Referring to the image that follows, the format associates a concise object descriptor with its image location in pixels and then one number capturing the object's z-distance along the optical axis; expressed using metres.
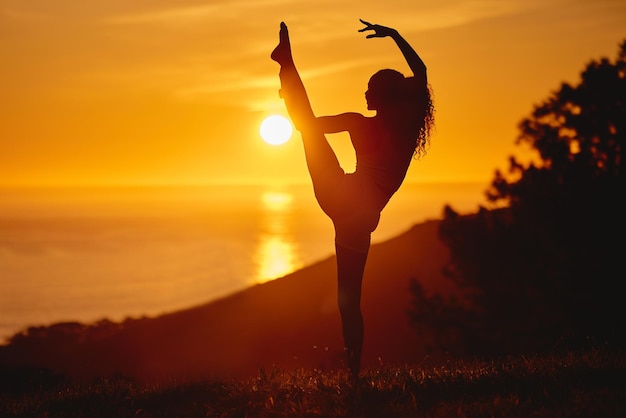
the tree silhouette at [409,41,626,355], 22.41
